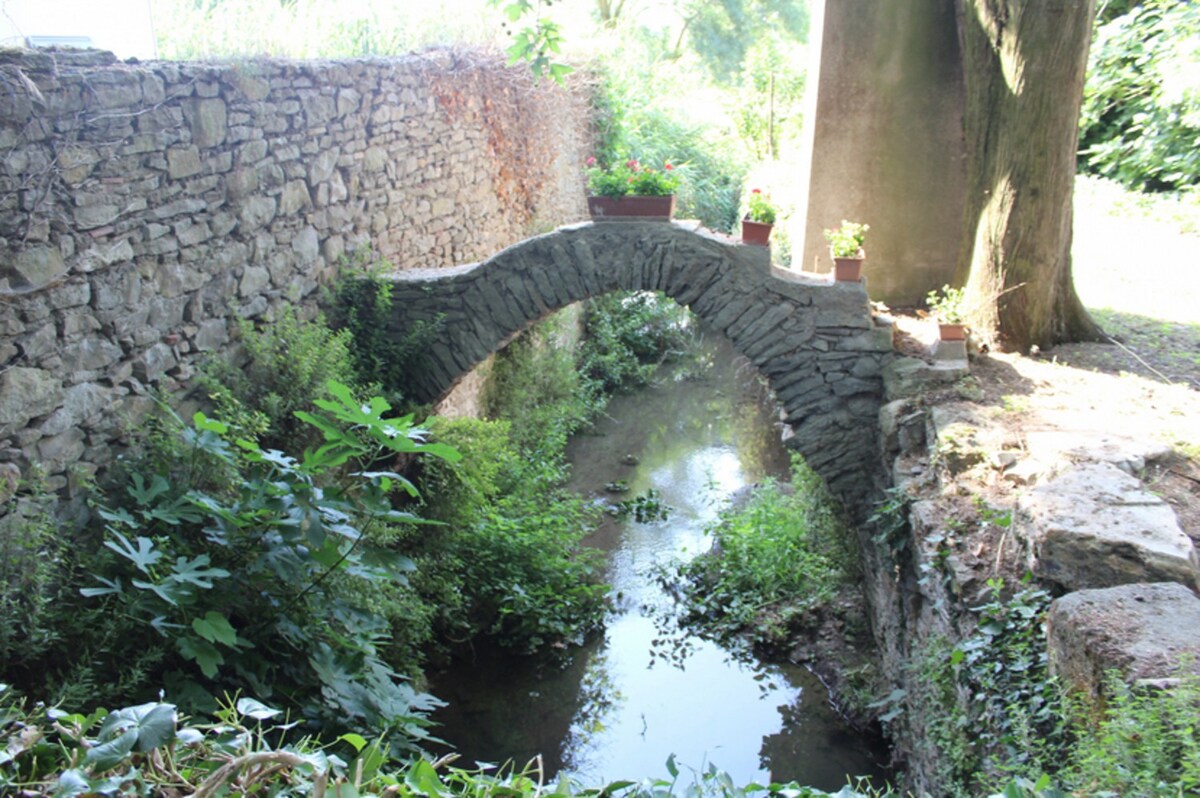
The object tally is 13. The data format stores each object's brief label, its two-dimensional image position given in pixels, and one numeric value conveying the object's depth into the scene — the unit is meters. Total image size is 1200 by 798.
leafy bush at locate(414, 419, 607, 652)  5.77
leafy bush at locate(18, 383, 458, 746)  3.25
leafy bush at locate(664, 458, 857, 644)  6.64
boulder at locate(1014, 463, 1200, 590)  3.12
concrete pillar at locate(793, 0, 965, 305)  6.88
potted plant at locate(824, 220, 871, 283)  5.88
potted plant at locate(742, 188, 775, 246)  5.89
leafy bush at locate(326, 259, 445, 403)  6.23
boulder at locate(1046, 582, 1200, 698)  2.45
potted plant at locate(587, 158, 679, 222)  6.05
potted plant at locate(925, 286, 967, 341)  5.73
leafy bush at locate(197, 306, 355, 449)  4.64
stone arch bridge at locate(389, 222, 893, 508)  5.93
